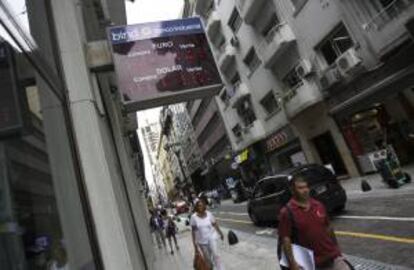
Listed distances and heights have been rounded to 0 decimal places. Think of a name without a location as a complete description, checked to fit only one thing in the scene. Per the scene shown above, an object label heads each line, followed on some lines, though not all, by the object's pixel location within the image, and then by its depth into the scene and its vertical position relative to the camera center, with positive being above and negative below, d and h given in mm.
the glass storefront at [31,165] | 2117 +674
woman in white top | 7410 -239
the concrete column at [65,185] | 2980 +610
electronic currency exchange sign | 5059 +2172
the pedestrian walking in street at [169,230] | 15417 +41
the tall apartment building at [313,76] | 15523 +4904
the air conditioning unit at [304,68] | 19911 +5813
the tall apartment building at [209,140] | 43750 +9425
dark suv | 11219 -18
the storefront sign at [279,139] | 24756 +3585
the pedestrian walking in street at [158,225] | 19133 +510
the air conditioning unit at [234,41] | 29881 +12221
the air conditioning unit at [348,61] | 16266 +4471
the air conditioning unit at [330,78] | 17766 +4471
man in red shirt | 3793 -402
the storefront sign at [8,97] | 2270 +1075
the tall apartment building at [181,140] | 68188 +15923
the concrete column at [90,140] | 3531 +1074
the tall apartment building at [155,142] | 176125 +44451
